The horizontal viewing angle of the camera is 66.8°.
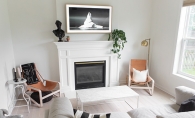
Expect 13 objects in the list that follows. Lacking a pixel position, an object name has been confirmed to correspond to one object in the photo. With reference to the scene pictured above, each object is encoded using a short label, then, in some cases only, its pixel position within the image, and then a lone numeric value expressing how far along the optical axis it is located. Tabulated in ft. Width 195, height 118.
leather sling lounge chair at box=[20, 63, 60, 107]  10.76
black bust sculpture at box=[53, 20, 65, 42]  10.71
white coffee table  8.57
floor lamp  12.22
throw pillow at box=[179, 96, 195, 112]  5.62
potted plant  11.96
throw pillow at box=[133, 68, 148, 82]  11.80
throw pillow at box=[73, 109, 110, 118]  4.24
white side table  8.74
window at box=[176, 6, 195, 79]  10.21
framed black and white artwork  11.26
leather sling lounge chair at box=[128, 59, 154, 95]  12.45
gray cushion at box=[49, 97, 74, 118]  4.23
